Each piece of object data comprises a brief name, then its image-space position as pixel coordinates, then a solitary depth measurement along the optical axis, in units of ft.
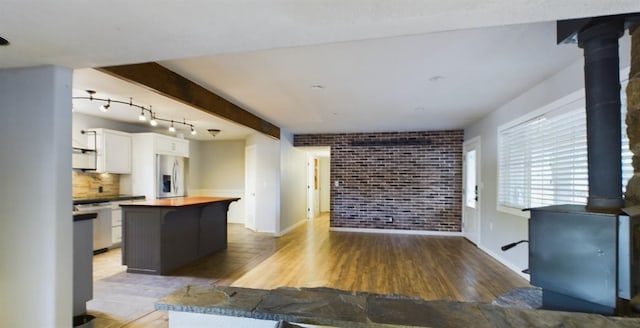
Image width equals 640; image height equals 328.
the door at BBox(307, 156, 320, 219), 28.32
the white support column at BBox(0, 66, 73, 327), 6.04
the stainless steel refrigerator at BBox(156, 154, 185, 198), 18.52
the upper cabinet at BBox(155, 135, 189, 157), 18.24
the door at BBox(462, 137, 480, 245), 17.55
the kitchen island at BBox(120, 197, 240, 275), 12.31
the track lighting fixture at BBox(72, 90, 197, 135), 12.25
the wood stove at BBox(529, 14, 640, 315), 4.62
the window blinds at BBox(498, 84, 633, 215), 8.74
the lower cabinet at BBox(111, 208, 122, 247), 16.19
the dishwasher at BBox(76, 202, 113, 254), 15.23
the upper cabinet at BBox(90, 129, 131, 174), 16.10
